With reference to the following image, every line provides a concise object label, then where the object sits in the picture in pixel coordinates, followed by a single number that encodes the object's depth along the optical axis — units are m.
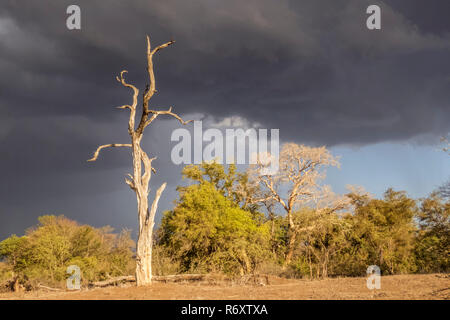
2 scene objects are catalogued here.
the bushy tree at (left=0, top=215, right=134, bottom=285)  23.42
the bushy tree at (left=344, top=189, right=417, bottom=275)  24.19
